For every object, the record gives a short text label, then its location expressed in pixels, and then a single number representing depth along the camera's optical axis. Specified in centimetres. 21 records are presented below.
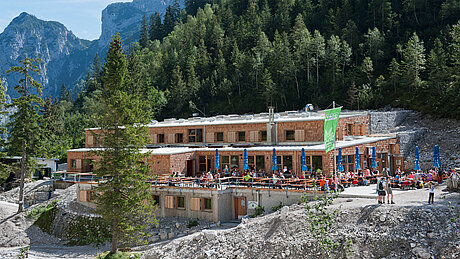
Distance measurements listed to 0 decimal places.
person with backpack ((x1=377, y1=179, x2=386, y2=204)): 2211
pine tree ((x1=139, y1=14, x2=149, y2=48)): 15161
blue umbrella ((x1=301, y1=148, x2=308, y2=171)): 3039
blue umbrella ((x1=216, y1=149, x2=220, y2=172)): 3527
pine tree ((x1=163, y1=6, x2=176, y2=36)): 15275
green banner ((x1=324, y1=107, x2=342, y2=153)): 2503
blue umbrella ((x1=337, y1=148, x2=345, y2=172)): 2938
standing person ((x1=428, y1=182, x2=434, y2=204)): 2117
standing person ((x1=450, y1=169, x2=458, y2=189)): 2431
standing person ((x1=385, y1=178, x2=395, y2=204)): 2236
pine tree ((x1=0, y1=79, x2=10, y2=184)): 3994
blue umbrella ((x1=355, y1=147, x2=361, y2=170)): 3175
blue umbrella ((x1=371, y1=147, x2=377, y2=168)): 3181
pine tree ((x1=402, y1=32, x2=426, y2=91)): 6234
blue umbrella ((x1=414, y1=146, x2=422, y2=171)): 3088
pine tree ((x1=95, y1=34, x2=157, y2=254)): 2700
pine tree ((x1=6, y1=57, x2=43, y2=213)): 4028
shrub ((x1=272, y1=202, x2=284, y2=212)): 2731
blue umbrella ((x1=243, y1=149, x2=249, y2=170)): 3297
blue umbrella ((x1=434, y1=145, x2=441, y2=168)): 3110
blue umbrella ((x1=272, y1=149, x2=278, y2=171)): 3153
